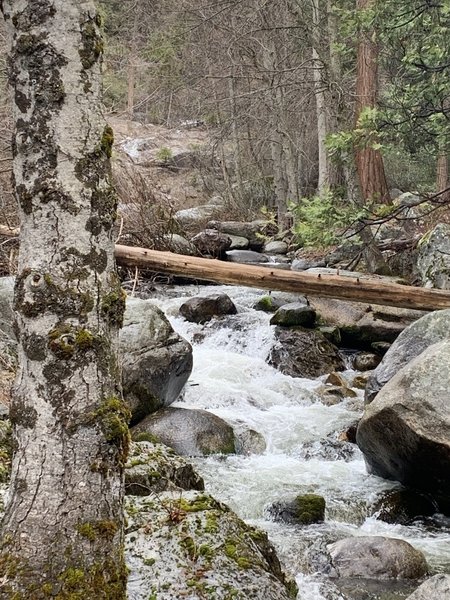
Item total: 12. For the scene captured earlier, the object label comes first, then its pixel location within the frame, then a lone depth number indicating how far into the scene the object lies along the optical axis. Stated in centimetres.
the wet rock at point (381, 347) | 1030
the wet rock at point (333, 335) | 1061
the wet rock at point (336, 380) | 930
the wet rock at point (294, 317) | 1089
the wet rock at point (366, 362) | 997
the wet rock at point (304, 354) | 988
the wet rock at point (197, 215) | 1942
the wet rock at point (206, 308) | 1127
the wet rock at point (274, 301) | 1185
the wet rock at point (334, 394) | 873
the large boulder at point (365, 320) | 1040
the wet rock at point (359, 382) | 925
